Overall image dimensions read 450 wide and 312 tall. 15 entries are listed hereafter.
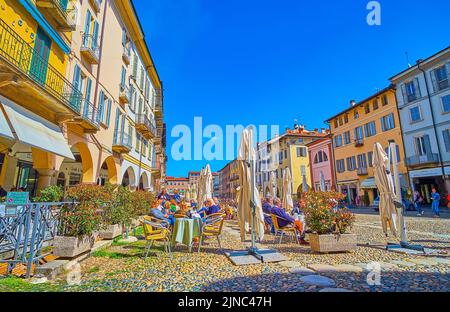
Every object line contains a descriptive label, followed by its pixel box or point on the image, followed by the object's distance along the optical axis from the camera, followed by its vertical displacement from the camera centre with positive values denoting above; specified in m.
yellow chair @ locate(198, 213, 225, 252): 6.56 -0.64
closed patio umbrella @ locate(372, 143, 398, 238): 6.21 +0.26
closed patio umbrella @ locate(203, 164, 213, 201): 11.89 +0.92
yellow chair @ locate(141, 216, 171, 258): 5.95 -0.74
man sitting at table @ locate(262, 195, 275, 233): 9.03 -0.68
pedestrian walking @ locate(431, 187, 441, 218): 14.04 -0.24
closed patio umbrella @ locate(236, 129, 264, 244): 5.75 +0.19
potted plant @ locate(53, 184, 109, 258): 4.71 -0.37
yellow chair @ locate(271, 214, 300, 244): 7.24 -0.83
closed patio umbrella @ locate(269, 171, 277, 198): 16.09 +0.97
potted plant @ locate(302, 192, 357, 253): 5.67 -0.57
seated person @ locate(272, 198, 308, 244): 7.31 -0.60
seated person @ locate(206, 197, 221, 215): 7.86 -0.25
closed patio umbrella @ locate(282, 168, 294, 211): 12.53 +0.44
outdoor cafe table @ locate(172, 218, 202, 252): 6.21 -0.76
